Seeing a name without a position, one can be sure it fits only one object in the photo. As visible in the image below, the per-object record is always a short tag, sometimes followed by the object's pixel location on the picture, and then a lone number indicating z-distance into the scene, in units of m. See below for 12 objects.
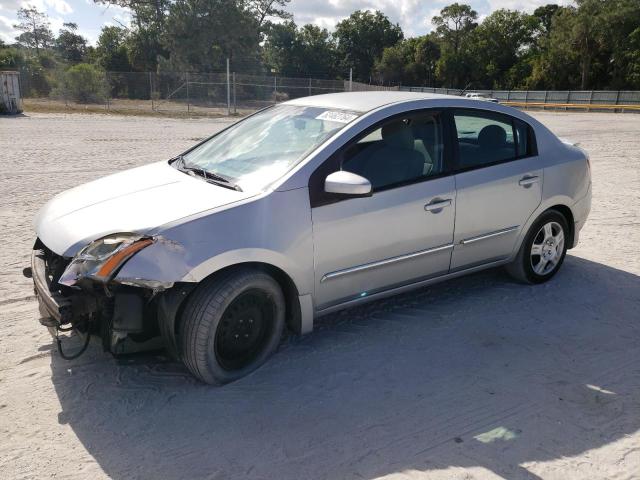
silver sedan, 3.11
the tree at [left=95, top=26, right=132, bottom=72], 51.00
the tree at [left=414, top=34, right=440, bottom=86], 68.81
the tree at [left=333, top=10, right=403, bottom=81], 77.88
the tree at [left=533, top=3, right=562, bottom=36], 67.31
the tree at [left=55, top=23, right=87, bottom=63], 76.75
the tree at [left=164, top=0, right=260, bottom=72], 43.78
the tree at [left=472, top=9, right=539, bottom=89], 61.47
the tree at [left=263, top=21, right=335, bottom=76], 59.56
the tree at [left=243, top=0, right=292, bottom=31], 47.41
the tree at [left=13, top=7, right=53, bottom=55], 76.75
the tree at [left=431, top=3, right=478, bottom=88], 63.41
